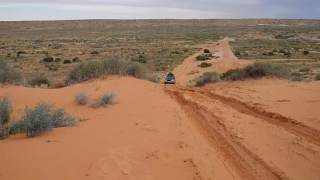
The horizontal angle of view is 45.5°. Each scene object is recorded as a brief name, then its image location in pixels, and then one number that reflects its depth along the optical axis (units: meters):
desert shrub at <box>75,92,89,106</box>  11.71
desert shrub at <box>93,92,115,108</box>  11.41
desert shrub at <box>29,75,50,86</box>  18.43
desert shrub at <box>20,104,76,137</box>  8.29
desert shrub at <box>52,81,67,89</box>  17.24
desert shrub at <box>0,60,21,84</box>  15.05
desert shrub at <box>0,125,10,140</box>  8.24
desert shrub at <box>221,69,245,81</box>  17.89
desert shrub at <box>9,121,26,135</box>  8.49
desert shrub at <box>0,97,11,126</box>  9.44
